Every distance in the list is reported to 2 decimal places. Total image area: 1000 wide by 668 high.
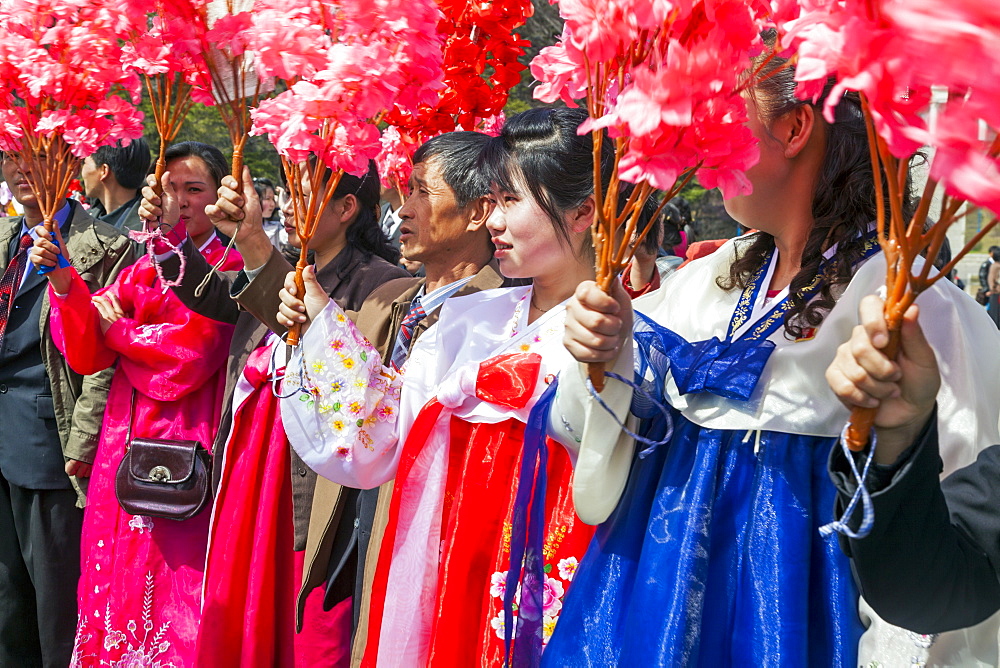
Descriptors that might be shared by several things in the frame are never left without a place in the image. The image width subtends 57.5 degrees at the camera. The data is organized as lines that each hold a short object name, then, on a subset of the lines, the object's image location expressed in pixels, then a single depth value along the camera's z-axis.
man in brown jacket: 2.40
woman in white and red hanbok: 1.75
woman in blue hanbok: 1.25
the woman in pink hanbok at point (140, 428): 2.85
